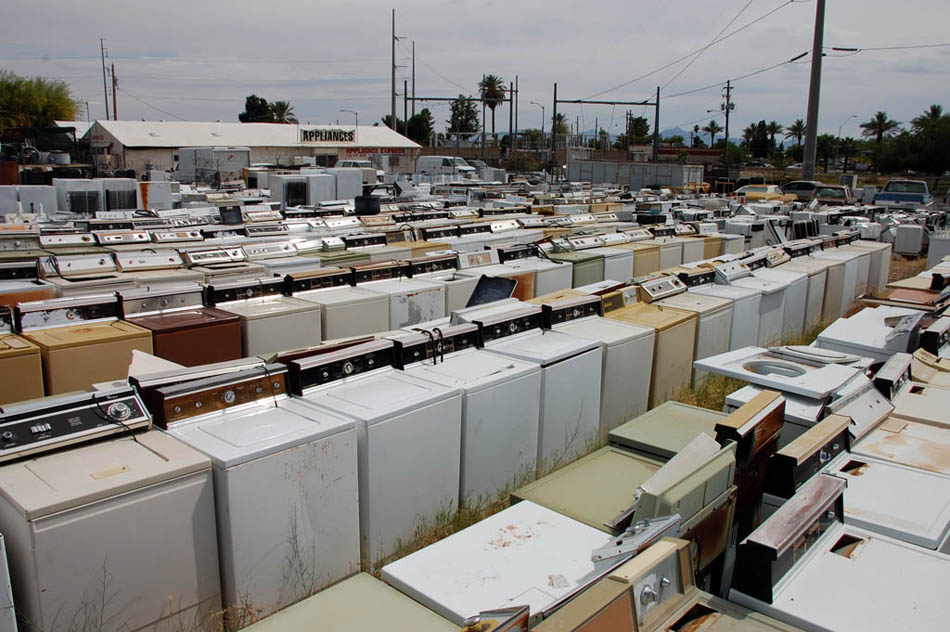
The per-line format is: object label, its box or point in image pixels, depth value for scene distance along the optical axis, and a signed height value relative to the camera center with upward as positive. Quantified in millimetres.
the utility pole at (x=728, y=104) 58188 +7362
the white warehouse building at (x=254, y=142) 33938 +2336
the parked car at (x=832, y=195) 20917 -25
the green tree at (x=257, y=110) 68000 +7363
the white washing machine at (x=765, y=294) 7840 -1135
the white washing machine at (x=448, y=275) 7398 -963
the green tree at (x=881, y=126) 58656 +5777
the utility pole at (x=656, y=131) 37156 +3237
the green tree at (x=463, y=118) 69812 +7109
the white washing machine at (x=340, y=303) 6336 -1063
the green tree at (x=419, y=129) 61681 +5228
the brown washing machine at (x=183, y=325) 5254 -1074
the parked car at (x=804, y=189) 22639 +157
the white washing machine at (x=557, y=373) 4785 -1278
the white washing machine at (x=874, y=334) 5340 -1142
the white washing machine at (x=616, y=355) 5410 -1285
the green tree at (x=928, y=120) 45562 +5042
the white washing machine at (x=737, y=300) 7277 -1125
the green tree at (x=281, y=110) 67000 +7297
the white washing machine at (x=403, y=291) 6863 -1025
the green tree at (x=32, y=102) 45250 +5334
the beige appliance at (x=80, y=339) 4672 -1071
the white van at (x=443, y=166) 31609 +1046
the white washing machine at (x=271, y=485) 3082 -1371
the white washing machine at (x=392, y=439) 3641 -1353
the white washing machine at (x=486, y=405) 4238 -1340
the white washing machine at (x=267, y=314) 5785 -1079
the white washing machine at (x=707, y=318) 6594 -1206
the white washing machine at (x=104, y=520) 2602 -1313
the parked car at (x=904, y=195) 20969 +14
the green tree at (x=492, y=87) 71750 +10557
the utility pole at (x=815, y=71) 21688 +3788
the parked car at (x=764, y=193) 21766 +1
